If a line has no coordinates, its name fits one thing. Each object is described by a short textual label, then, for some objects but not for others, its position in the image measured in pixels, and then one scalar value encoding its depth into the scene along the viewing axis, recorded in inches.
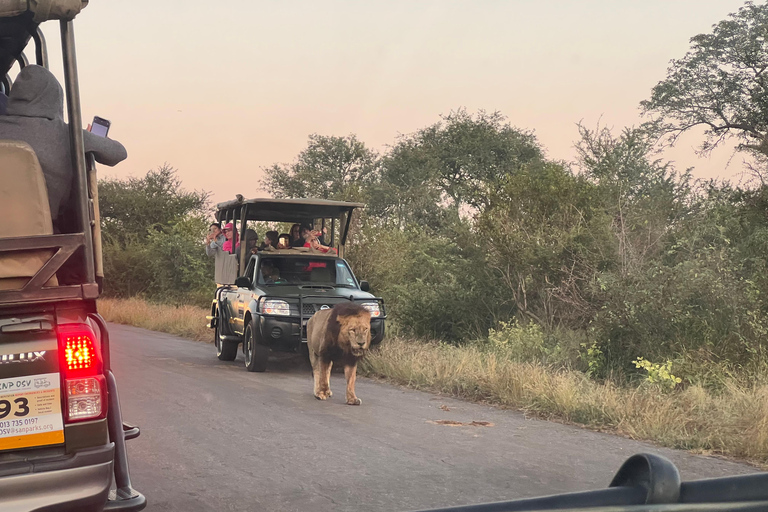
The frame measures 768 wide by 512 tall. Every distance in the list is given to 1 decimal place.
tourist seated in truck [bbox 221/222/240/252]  631.8
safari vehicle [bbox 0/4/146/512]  148.3
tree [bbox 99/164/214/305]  1179.0
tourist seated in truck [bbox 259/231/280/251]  595.4
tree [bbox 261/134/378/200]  1702.8
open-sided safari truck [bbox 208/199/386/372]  495.2
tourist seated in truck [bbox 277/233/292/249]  593.0
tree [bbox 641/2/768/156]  1166.3
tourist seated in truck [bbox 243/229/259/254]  597.0
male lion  391.9
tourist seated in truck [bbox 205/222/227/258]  669.9
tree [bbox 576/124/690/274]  505.7
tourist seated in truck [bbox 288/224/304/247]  610.9
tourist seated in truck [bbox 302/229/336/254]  585.3
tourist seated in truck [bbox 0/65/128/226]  181.0
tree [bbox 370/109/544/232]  1646.2
